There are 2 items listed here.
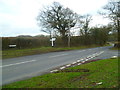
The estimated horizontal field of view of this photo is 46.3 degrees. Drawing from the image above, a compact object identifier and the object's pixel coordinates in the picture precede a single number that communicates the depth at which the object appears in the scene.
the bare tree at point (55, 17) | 37.12
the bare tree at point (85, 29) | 45.44
